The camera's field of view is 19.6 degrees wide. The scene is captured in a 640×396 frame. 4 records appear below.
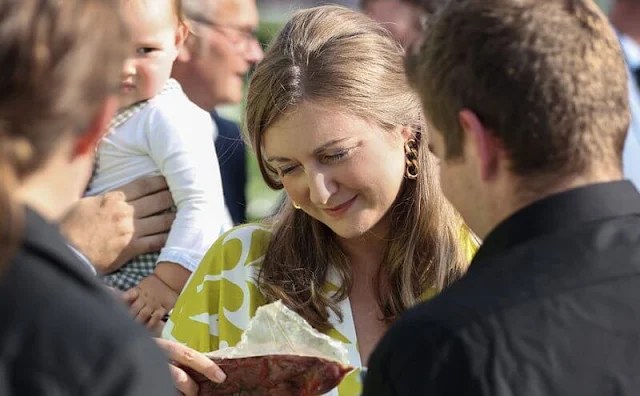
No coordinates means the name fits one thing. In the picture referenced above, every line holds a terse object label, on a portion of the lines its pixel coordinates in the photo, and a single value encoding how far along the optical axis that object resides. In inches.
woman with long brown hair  184.8
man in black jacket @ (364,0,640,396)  106.2
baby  223.2
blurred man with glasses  308.7
